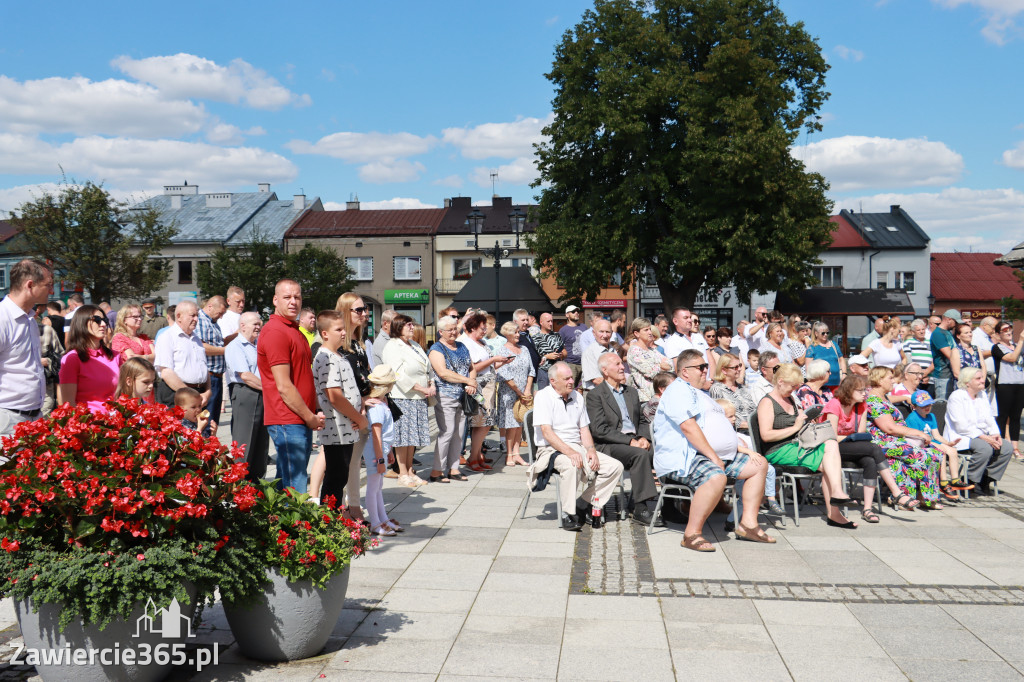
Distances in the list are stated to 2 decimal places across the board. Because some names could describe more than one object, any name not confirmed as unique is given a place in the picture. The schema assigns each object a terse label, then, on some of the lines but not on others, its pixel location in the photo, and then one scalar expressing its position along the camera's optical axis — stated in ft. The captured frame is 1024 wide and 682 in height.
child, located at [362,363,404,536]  22.90
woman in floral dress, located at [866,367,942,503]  27.66
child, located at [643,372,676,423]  26.28
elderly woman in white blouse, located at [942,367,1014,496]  30.01
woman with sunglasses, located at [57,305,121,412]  18.98
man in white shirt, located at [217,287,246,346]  30.45
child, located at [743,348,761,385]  34.52
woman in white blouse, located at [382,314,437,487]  30.22
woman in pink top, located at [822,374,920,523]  27.14
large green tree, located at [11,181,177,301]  99.30
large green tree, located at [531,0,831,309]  89.30
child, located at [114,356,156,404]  18.67
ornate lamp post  80.28
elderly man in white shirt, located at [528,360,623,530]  24.61
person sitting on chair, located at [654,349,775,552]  22.68
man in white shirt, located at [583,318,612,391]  32.27
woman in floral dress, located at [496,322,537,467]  36.99
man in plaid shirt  28.40
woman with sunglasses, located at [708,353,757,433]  29.45
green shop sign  172.76
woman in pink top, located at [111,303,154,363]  25.50
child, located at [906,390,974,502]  29.71
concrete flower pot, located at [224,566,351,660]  13.56
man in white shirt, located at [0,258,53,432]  16.78
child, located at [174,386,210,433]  23.48
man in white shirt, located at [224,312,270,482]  24.09
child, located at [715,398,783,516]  26.03
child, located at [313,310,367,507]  19.66
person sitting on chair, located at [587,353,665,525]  25.64
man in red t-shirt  18.17
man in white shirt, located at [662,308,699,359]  38.52
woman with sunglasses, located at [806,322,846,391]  41.22
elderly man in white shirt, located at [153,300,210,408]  24.80
